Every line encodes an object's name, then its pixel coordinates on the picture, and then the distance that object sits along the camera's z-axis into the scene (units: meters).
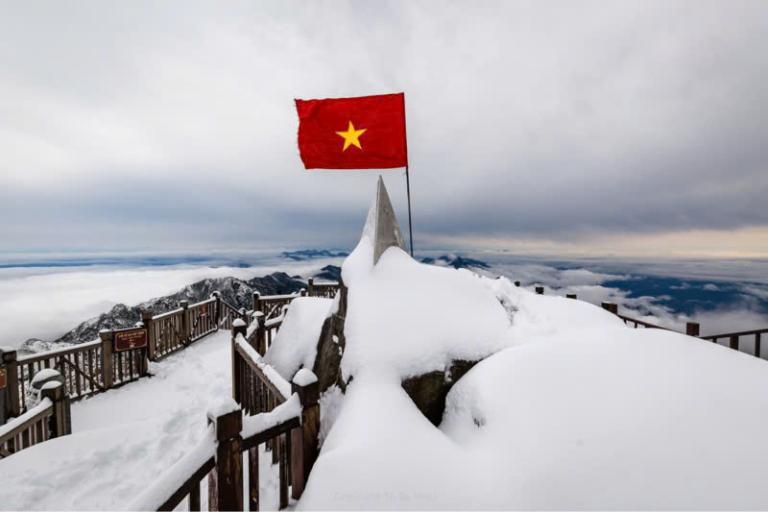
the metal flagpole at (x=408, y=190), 5.97
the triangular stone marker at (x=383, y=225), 5.60
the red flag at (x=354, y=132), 5.98
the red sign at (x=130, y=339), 8.11
